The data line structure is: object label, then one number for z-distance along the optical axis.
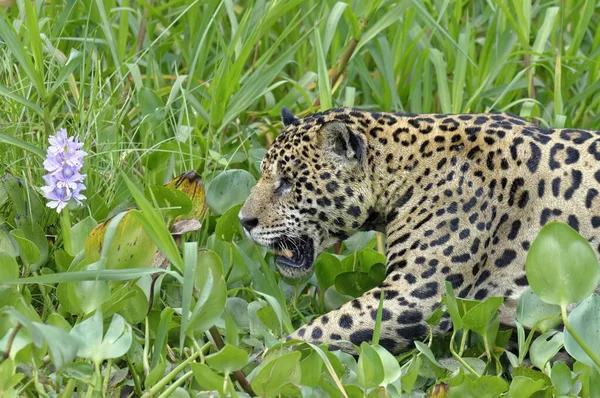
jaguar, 10.40
